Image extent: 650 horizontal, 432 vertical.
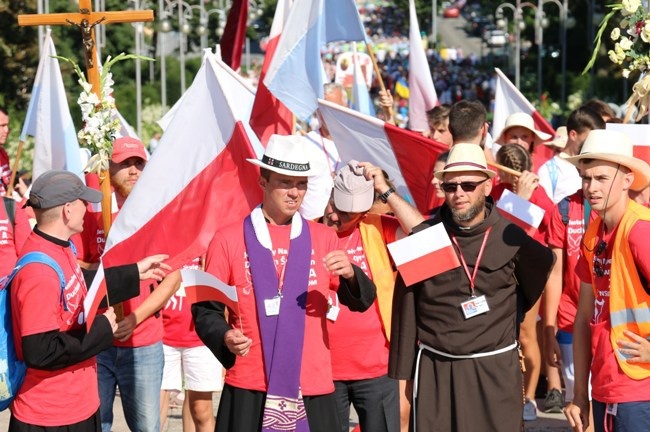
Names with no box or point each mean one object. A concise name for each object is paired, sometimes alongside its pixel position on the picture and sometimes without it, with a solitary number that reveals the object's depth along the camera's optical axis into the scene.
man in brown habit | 11.49
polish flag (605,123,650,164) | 12.58
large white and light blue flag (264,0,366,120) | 18.31
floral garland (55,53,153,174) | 13.21
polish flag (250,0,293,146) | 18.30
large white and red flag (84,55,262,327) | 13.28
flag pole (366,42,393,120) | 18.76
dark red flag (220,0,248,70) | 21.82
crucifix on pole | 13.19
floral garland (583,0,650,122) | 12.35
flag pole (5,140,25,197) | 19.82
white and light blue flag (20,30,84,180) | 17.17
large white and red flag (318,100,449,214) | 14.82
